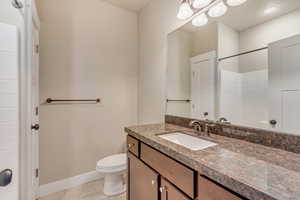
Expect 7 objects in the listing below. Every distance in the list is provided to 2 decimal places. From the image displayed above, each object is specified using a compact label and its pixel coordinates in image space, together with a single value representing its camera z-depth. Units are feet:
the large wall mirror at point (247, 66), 3.11
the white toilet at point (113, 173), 5.79
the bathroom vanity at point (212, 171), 1.80
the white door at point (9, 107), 3.52
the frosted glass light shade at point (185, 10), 5.09
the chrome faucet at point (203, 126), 4.28
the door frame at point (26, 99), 3.95
